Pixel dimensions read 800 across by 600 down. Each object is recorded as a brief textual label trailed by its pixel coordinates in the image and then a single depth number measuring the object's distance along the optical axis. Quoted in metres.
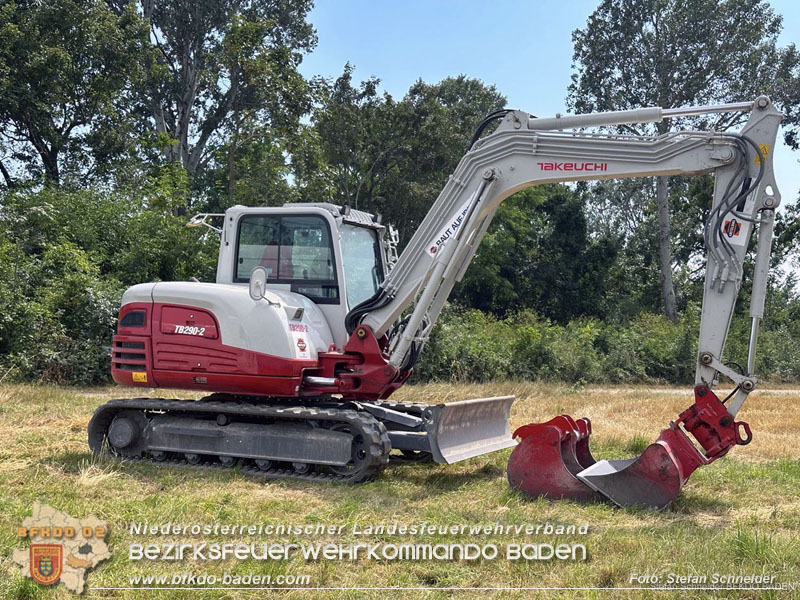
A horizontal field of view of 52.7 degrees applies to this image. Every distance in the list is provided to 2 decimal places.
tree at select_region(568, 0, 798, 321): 30.95
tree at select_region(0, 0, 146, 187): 22.64
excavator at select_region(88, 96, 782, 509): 7.04
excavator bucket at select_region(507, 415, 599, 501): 6.97
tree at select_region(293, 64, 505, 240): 31.73
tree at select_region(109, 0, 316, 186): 28.58
